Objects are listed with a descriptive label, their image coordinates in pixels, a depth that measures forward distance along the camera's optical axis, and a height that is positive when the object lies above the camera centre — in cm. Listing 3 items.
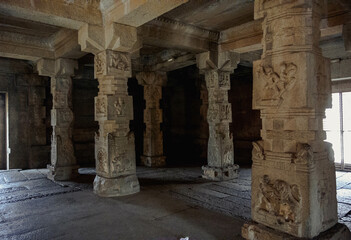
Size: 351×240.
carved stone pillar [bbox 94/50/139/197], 487 -16
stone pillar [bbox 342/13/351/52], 433 +142
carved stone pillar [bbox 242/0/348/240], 250 -13
